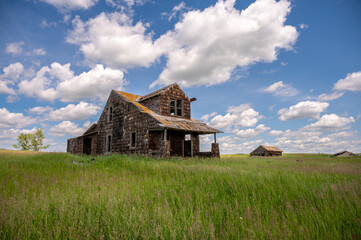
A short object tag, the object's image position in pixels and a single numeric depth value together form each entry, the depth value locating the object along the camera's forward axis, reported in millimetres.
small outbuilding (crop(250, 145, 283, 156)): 45844
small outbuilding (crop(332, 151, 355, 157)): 35044
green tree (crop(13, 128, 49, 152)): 46312
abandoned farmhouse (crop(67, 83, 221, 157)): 17141
